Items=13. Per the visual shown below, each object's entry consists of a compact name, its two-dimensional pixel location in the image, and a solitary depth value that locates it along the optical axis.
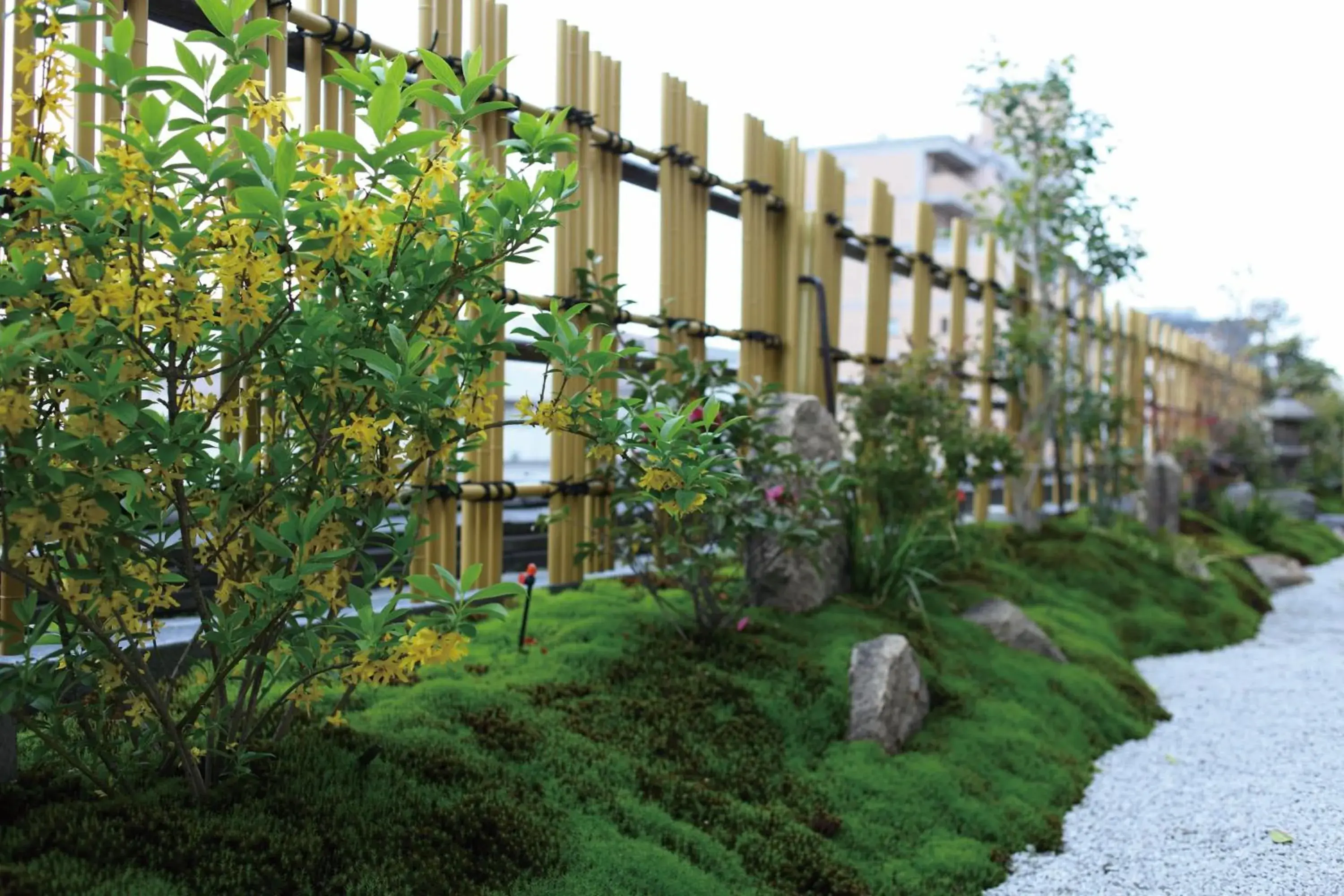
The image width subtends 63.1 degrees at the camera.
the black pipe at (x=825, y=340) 5.49
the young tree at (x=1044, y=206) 7.99
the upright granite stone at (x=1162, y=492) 9.71
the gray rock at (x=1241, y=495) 12.16
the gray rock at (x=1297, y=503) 13.85
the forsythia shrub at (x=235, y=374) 1.78
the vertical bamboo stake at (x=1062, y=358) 8.36
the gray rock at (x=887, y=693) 3.60
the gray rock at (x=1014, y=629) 5.02
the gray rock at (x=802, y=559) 4.46
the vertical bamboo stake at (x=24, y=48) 2.57
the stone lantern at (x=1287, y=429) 16.06
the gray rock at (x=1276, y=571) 8.95
